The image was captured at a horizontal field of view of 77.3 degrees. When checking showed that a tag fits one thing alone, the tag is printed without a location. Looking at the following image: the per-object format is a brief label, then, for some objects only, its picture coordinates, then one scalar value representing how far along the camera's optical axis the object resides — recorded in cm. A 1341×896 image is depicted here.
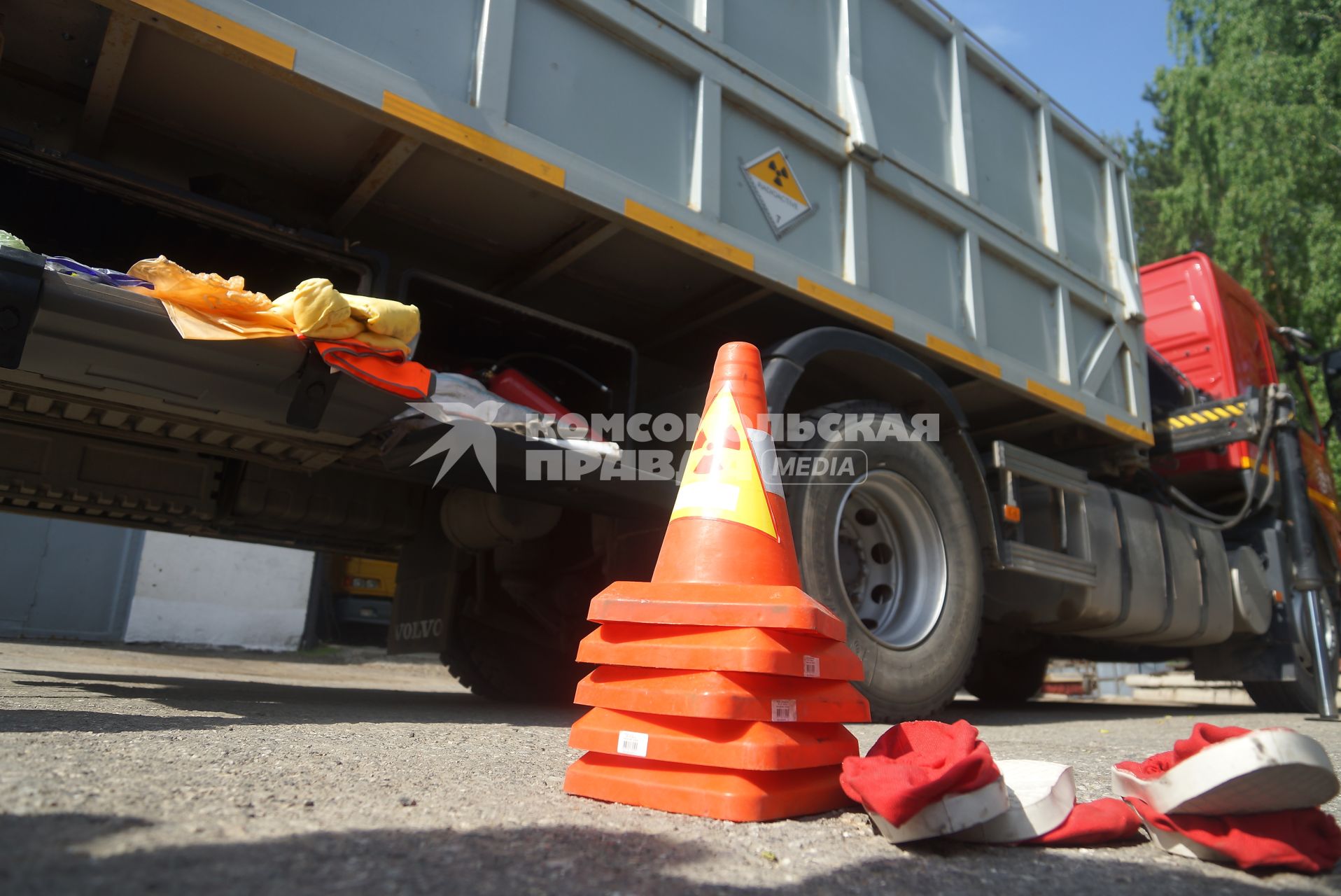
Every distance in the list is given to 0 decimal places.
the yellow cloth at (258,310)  216
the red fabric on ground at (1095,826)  159
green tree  1279
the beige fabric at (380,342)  236
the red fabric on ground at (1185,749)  164
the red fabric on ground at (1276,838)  146
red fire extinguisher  294
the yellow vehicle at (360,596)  1134
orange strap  229
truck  237
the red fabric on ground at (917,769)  147
